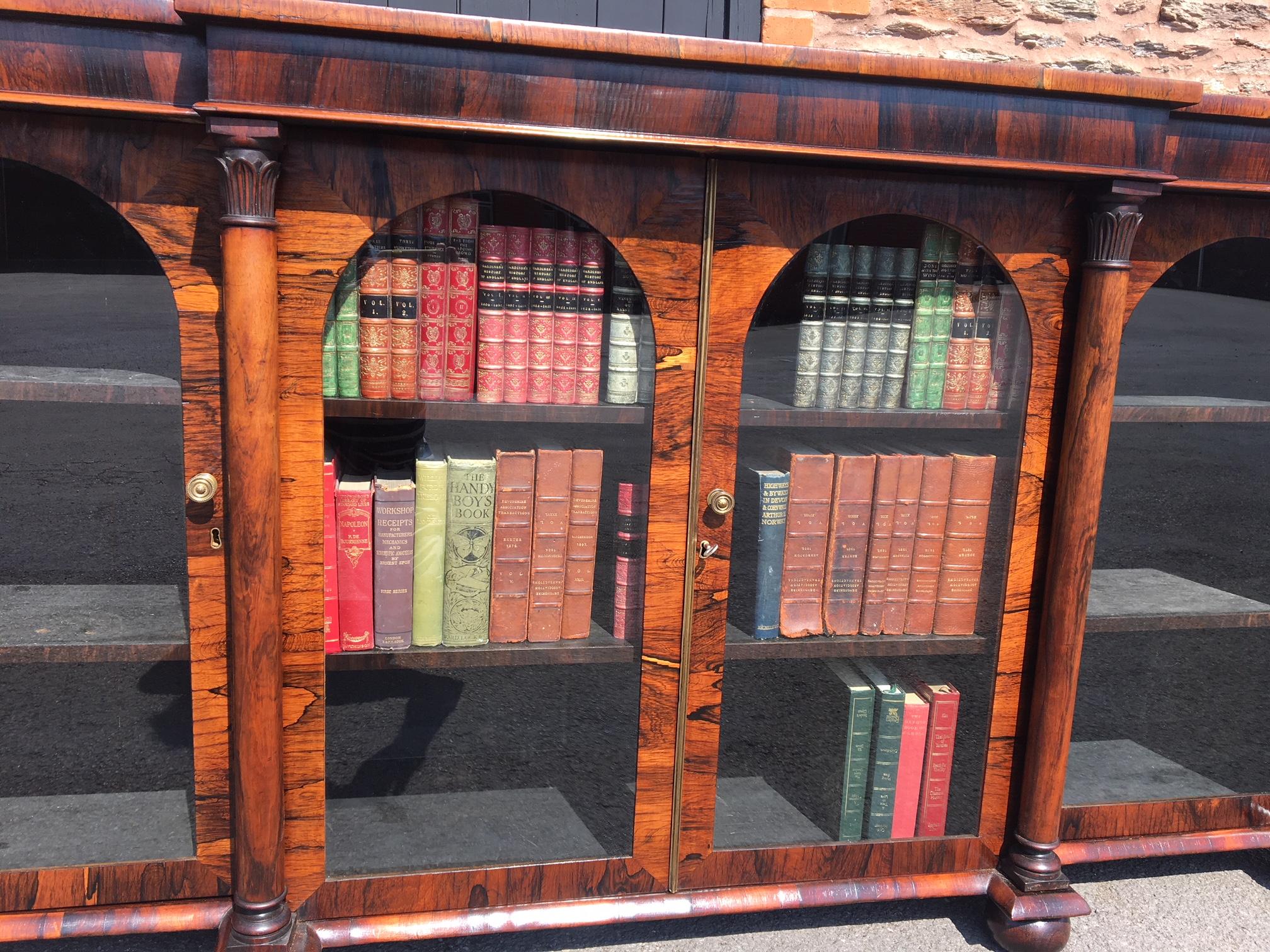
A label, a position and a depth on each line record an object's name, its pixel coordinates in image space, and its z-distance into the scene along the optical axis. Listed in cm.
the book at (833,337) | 162
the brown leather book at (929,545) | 173
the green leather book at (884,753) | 180
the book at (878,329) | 164
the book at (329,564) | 150
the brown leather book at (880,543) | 172
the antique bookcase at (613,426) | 132
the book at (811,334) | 159
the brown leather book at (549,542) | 161
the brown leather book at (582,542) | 162
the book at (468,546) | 159
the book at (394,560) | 157
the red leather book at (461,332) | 152
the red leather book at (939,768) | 180
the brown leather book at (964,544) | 173
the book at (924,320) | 162
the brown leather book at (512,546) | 160
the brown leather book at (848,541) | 171
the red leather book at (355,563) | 154
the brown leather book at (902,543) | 173
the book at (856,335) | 163
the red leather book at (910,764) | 180
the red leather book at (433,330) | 151
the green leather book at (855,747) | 179
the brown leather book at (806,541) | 169
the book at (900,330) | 164
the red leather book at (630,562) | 160
